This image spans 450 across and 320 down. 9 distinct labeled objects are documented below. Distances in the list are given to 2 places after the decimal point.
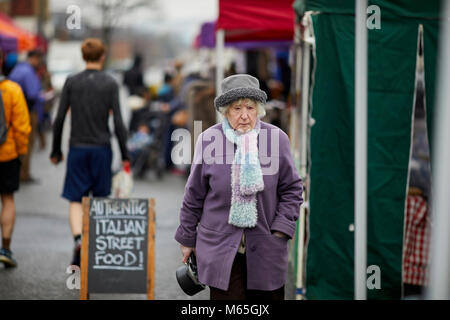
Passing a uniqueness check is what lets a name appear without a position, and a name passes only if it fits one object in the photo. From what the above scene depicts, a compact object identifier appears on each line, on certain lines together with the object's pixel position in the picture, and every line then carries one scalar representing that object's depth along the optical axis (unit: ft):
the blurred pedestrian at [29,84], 73.36
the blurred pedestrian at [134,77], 117.91
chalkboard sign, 36.65
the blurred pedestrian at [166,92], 96.43
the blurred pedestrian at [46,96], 112.65
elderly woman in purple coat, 26.08
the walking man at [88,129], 42.65
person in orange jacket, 43.93
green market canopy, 38.63
